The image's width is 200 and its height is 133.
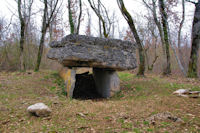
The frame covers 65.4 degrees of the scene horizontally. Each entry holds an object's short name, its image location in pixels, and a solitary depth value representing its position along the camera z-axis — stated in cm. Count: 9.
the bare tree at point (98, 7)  917
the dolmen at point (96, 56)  532
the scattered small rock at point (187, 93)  423
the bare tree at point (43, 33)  917
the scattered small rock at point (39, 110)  311
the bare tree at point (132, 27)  788
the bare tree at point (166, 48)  874
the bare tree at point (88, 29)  1971
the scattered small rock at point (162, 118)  282
